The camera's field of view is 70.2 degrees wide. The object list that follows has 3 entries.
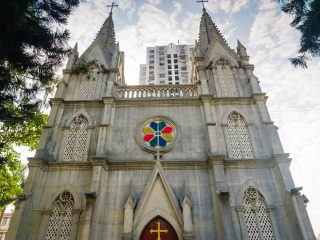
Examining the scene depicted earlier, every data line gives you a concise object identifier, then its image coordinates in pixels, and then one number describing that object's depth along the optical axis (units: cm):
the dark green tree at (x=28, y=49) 697
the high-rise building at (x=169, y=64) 5334
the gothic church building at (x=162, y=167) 1094
